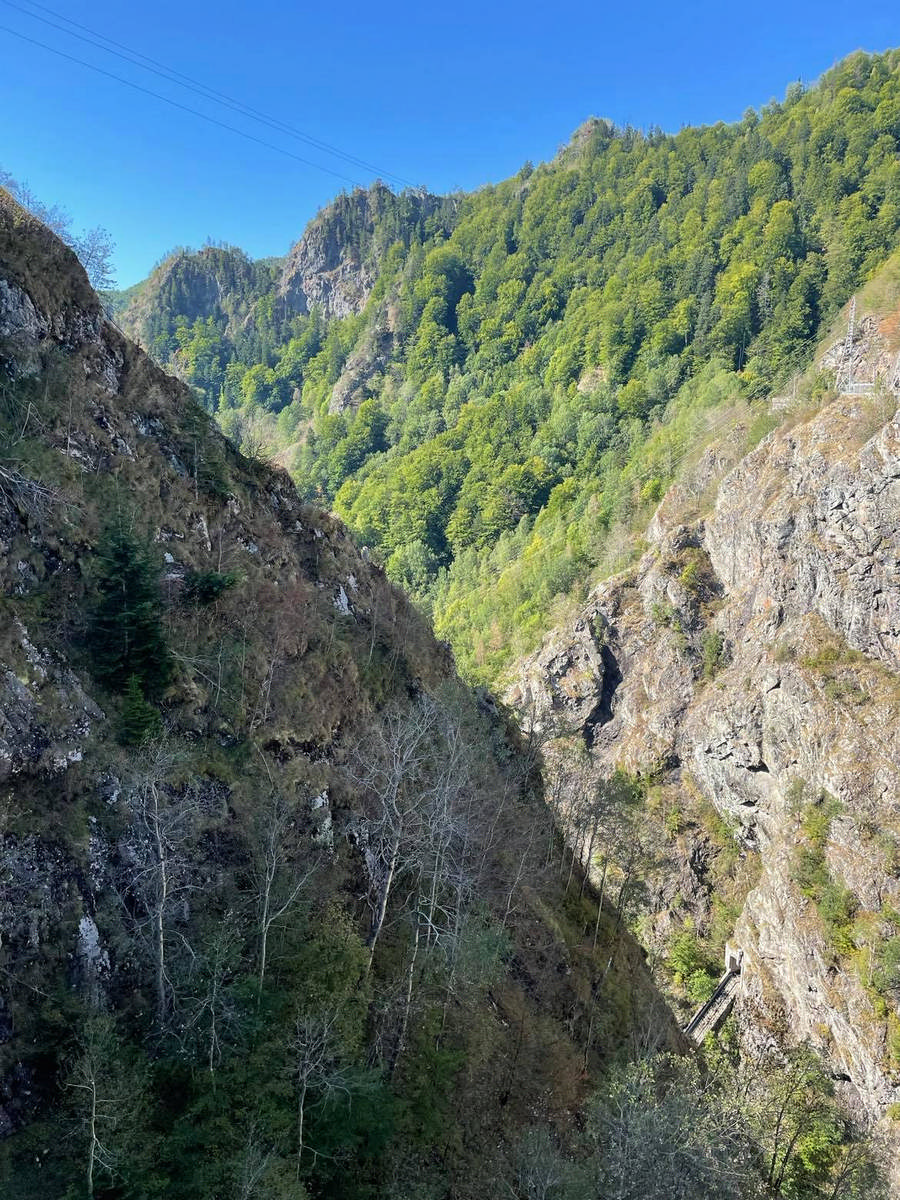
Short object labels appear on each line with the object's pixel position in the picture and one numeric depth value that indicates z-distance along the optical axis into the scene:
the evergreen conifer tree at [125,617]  22.39
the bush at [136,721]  21.48
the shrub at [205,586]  26.88
